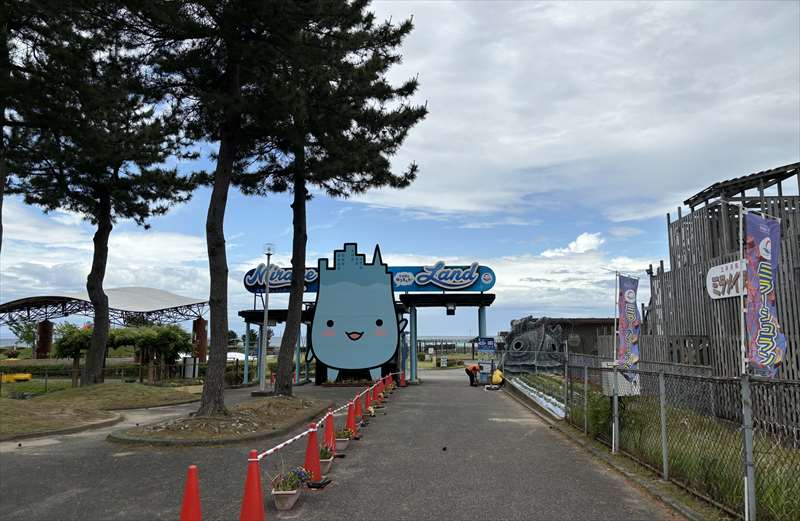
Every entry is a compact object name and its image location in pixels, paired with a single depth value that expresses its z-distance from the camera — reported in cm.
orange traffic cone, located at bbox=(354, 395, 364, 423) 1463
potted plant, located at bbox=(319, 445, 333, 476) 856
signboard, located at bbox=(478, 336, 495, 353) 3006
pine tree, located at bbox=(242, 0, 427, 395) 1363
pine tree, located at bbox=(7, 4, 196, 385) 1463
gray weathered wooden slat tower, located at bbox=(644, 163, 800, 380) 1166
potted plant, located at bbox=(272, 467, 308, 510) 668
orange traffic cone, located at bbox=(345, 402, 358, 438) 1164
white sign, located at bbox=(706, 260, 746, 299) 1238
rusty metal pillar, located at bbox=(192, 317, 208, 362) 4525
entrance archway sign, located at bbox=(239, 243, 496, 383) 2986
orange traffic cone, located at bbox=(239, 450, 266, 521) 550
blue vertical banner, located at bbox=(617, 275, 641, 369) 1462
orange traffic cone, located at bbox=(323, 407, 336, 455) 939
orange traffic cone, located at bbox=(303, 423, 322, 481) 772
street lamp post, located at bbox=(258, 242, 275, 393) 2383
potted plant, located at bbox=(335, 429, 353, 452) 1045
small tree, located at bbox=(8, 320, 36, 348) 7186
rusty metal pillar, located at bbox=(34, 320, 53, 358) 5066
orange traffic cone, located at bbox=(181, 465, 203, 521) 511
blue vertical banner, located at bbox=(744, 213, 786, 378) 876
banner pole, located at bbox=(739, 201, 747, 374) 797
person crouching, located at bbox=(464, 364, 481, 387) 2925
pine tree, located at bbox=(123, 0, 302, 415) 1264
